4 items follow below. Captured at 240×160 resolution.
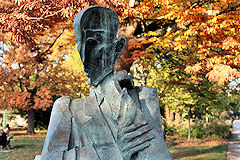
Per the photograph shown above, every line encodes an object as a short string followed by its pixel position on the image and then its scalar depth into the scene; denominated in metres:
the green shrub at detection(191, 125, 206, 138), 17.92
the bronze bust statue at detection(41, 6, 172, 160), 1.88
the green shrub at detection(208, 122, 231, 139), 17.02
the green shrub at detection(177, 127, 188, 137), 18.77
